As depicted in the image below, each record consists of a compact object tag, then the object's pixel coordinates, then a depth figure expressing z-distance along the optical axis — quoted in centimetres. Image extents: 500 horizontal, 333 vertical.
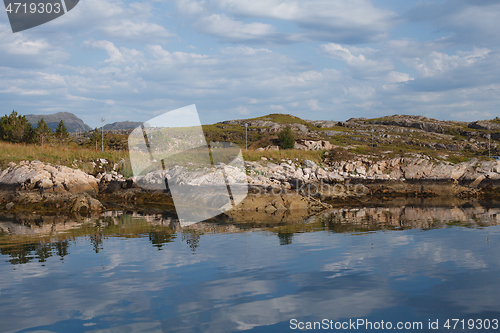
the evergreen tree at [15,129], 4741
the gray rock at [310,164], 3969
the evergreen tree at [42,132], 5025
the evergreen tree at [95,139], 5972
